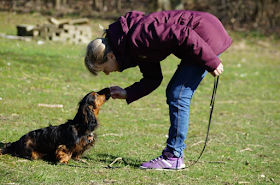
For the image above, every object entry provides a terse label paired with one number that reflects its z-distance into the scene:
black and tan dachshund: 9.09
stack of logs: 29.81
